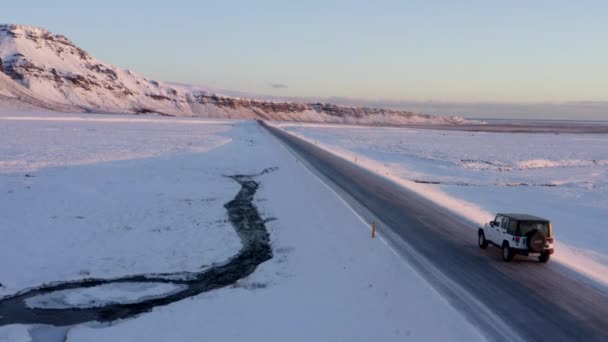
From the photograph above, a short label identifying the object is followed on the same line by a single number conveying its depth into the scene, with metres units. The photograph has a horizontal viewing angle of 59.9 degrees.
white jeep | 18.88
